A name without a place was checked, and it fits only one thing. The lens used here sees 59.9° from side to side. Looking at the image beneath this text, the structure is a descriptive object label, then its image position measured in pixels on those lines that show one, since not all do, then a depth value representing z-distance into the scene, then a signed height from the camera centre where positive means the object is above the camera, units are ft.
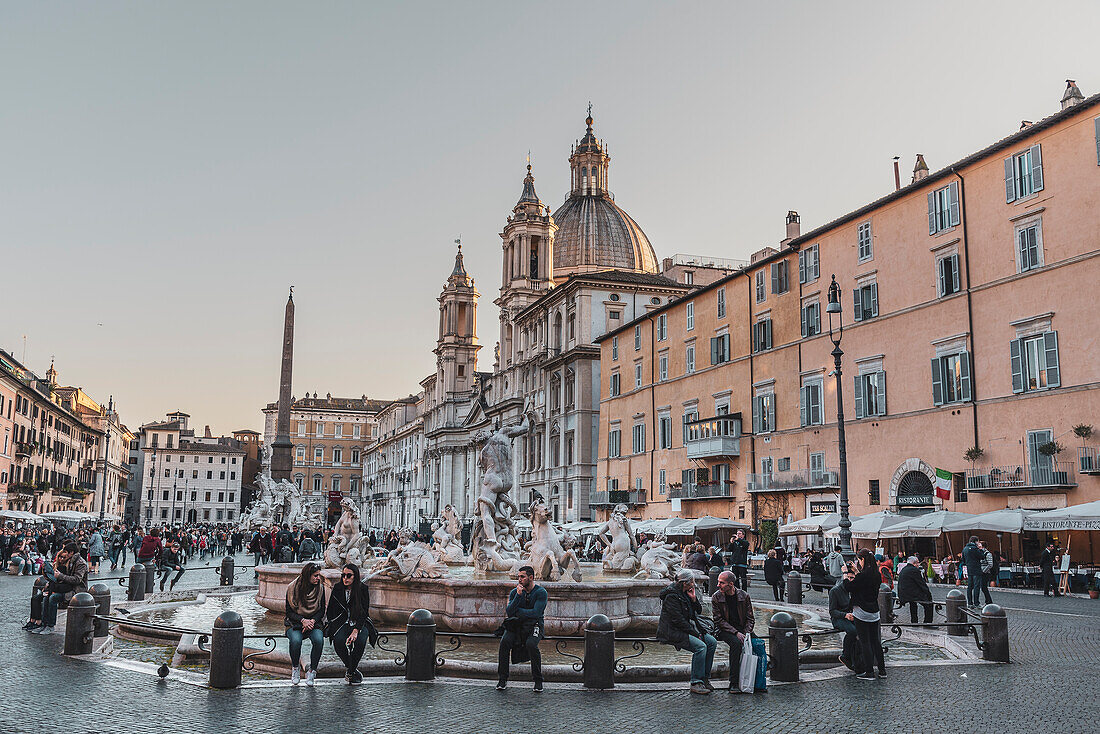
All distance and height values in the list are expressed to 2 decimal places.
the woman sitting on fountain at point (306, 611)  31.22 -3.28
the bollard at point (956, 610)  45.55 -4.67
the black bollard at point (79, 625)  37.76 -4.57
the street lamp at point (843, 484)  73.20 +2.11
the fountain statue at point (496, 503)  55.77 +0.43
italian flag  93.71 +2.87
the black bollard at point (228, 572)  76.13 -4.98
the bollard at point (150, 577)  67.87 -4.85
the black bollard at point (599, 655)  31.89 -4.76
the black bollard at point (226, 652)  31.12 -4.62
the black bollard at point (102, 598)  43.96 -4.10
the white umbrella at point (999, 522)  78.95 -0.77
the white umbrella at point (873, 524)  88.79 -1.11
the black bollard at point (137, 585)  61.41 -4.88
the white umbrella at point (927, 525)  83.56 -1.12
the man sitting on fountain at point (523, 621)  31.86 -3.68
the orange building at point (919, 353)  88.74 +18.30
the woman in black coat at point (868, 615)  34.65 -3.72
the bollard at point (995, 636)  38.60 -4.94
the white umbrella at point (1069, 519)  73.26 -0.48
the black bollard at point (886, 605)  49.37 -4.78
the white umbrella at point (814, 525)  97.34 -1.35
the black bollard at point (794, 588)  63.85 -5.08
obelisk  184.14 +17.49
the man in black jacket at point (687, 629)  30.63 -3.74
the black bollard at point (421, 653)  32.63 -4.83
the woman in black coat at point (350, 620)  31.94 -3.65
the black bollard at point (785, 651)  33.58 -4.85
